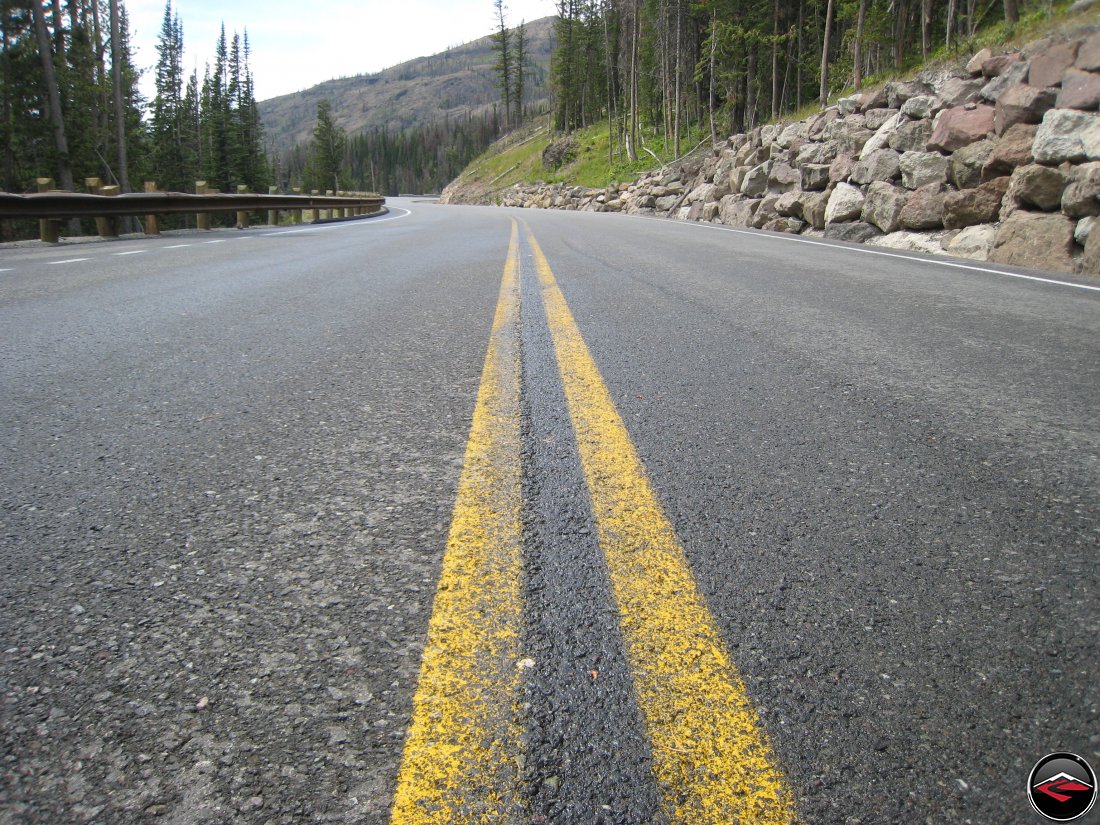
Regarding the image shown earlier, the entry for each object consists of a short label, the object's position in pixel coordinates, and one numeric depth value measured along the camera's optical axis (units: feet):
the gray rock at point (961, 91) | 40.60
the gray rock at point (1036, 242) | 26.48
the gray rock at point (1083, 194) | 25.67
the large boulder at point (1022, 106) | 32.86
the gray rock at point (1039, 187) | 28.35
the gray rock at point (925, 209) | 35.73
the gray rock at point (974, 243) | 30.91
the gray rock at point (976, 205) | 32.45
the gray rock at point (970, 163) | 34.19
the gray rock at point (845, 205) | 43.55
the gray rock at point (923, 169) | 38.01
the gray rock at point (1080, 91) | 29.94
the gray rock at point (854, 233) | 41.08
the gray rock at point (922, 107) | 43.12
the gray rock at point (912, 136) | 42.50
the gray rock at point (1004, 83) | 36.29
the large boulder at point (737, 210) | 61.41
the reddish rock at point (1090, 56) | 31.12
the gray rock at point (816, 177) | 51.52
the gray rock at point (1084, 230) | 25.46
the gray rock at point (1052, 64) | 33.03
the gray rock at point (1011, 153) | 31.81
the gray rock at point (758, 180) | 64.08
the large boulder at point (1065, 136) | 28.07
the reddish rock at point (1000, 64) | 38.73
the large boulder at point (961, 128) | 36.73
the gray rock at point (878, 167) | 42.50
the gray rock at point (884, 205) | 38.73
